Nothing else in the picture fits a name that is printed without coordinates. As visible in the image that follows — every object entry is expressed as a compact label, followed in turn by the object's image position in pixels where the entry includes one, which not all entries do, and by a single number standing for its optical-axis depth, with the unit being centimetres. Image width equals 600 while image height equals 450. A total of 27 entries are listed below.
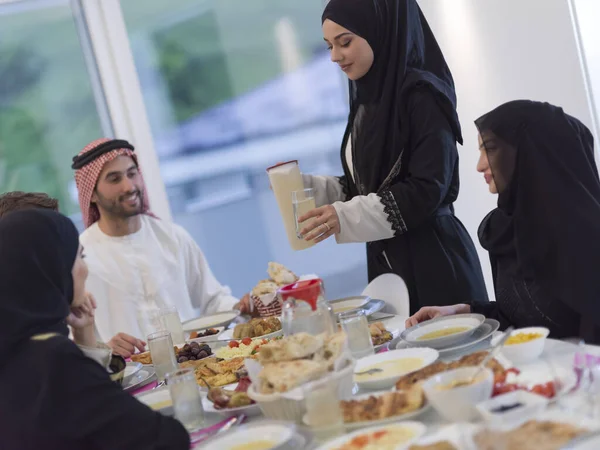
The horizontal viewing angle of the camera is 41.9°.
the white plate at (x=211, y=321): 327
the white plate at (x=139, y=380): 244
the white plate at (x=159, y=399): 201
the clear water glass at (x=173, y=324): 302
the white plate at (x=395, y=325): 242
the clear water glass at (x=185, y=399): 186
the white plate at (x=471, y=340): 199
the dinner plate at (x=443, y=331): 202
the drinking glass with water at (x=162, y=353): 240
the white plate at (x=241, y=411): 183
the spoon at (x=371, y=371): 189
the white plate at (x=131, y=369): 252
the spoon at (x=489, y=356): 148
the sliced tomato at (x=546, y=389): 139
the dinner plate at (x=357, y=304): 280
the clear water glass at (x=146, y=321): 395
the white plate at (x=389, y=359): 178
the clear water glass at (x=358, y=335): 215
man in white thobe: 398
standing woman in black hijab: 287
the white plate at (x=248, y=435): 158
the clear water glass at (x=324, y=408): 155
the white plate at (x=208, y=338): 291
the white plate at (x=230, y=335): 271
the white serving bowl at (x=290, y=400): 162
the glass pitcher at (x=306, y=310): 188
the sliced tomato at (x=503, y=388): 153
